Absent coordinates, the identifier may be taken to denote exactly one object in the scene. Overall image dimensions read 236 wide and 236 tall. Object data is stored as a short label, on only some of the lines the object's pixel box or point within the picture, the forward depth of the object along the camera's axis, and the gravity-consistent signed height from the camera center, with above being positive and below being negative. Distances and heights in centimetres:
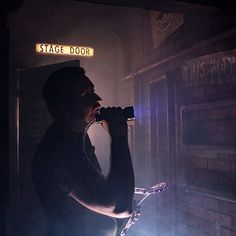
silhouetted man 162 -22
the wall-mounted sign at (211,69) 292 +54
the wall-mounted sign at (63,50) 503 +119
